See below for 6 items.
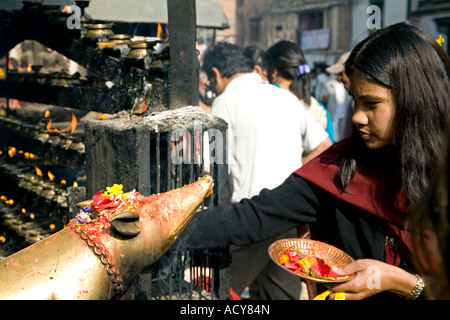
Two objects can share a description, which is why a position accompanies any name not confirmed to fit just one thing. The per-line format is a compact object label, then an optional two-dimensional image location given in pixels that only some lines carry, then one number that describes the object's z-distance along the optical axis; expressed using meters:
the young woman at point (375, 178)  1.77
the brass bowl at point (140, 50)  2.36
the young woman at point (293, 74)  4.40
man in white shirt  3.37
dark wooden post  2.24
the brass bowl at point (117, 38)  2.55
